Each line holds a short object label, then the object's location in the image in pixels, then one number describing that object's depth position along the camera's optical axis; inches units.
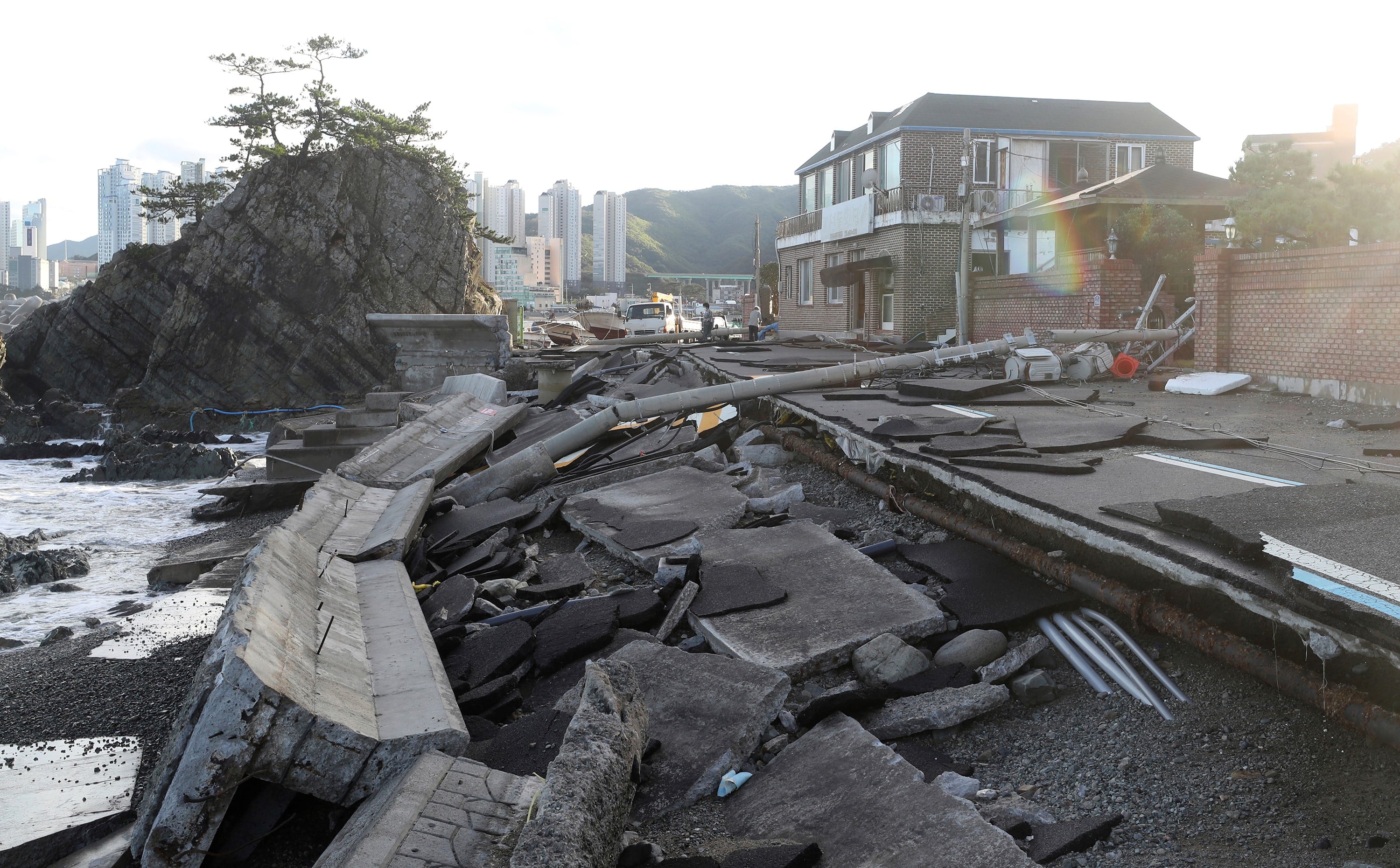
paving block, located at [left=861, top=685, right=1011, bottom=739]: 155.0
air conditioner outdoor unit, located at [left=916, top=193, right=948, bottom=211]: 1125.1
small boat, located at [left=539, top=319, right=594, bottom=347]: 1460.4
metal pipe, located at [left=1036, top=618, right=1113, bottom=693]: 161.9
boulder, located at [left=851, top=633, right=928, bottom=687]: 170.1
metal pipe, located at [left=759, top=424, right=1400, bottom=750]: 124.5
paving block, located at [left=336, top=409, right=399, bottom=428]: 632.4
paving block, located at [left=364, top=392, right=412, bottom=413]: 650.2
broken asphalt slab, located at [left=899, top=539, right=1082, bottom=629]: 182.9
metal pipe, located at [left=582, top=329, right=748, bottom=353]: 1023.6
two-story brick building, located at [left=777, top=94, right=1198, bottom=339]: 1123.9
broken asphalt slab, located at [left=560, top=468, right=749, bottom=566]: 269.4
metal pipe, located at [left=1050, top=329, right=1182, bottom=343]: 546.9
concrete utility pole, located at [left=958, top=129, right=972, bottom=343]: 812.0
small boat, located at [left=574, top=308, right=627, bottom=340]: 1648.6
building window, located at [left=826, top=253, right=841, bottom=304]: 1334.9
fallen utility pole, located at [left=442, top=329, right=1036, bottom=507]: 372.2
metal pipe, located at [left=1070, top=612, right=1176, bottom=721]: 152.6
